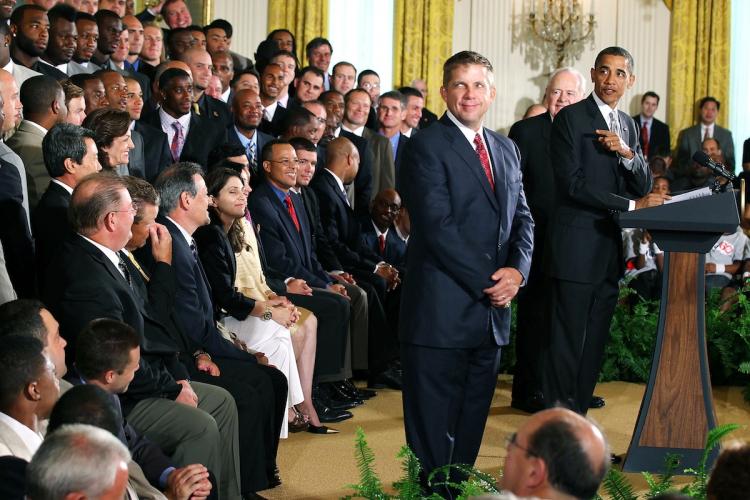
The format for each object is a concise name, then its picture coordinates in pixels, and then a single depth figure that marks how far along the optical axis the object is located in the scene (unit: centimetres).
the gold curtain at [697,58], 1378
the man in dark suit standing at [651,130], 1312
